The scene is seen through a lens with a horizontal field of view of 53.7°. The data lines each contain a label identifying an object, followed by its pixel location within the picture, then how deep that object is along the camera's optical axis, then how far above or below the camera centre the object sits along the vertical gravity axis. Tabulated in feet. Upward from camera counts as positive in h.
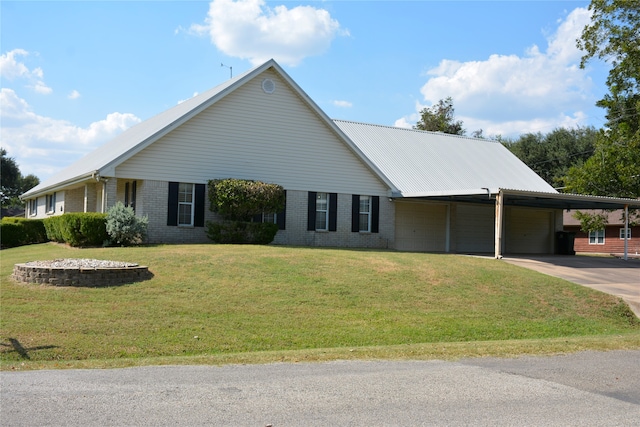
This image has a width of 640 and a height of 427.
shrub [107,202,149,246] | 67.00 -2.01
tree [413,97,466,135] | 190.60 +29.08
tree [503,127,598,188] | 180.96 +20.48
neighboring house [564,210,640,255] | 148.46 -4.19
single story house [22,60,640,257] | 74.69 +4.40
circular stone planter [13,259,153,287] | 46.62 -5.10
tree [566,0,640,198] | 97.25 +17.62
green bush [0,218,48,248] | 91.81 -4.27
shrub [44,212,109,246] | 68.08 -2.53
